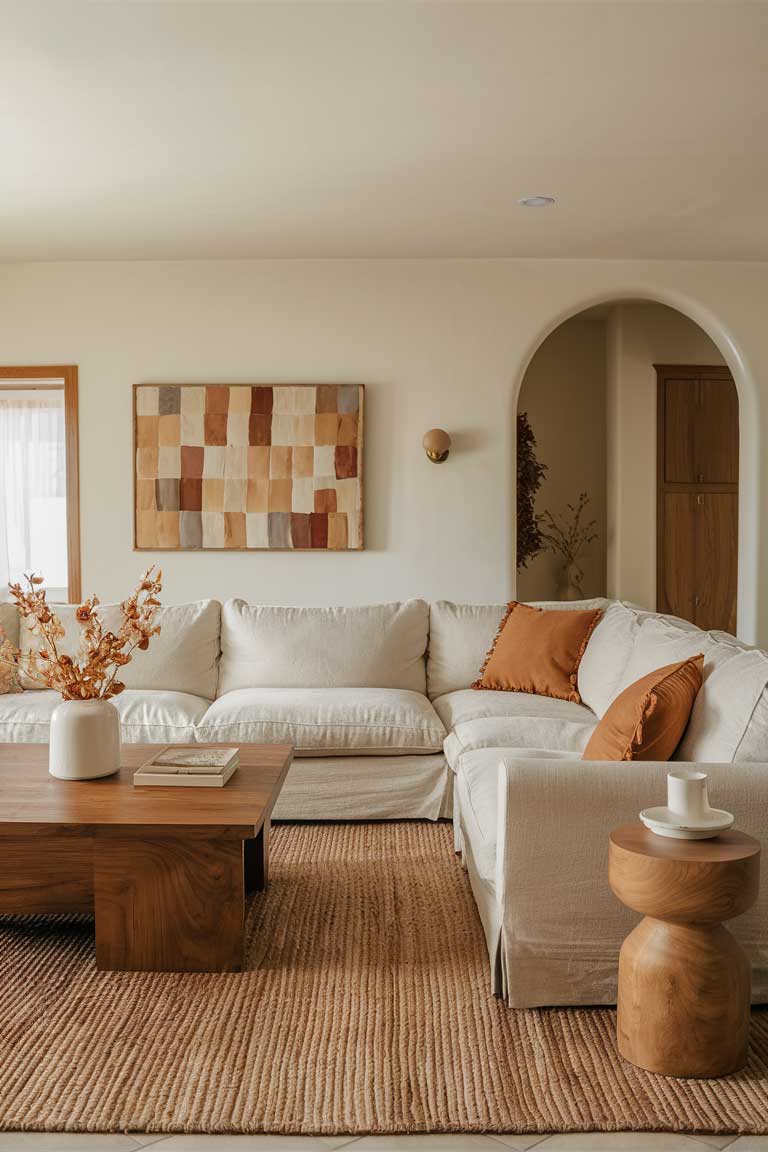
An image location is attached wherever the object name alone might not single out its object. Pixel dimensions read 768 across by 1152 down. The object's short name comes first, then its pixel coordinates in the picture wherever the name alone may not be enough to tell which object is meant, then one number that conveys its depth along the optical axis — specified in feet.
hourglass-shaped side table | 6.75
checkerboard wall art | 18.01
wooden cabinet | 22.54
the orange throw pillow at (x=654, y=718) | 8.43
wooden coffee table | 8.48
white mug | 7.11
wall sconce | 17.75
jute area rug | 6.54
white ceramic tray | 7.06
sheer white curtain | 22.72
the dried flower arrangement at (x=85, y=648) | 9.95
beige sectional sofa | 7.80
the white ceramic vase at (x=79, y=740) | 9.86
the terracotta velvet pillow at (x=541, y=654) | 13.83
